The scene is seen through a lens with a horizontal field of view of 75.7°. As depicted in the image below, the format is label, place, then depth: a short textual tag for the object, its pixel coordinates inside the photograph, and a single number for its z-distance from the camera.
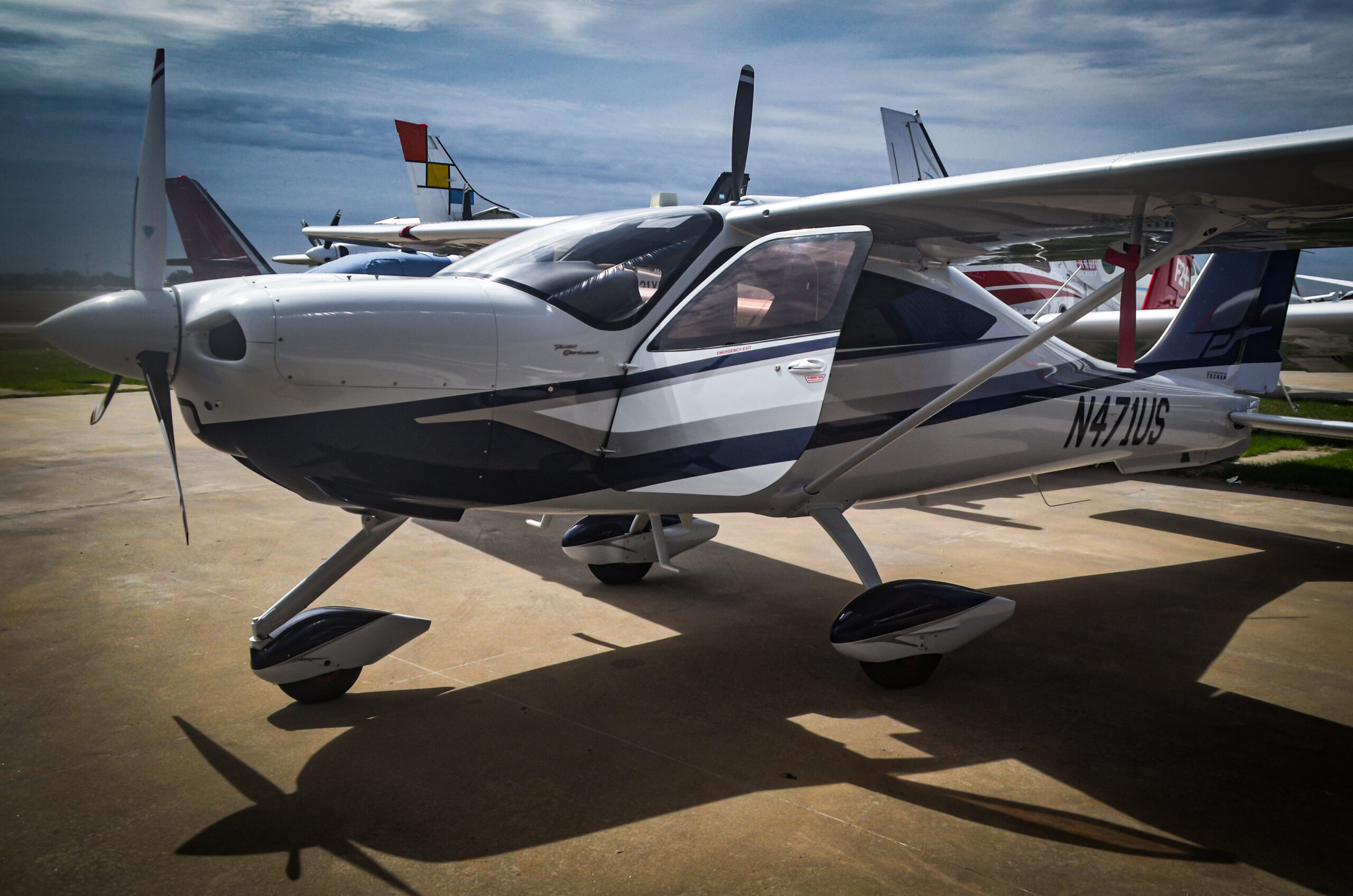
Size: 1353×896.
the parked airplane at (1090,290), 9.66
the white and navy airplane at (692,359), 3.17
